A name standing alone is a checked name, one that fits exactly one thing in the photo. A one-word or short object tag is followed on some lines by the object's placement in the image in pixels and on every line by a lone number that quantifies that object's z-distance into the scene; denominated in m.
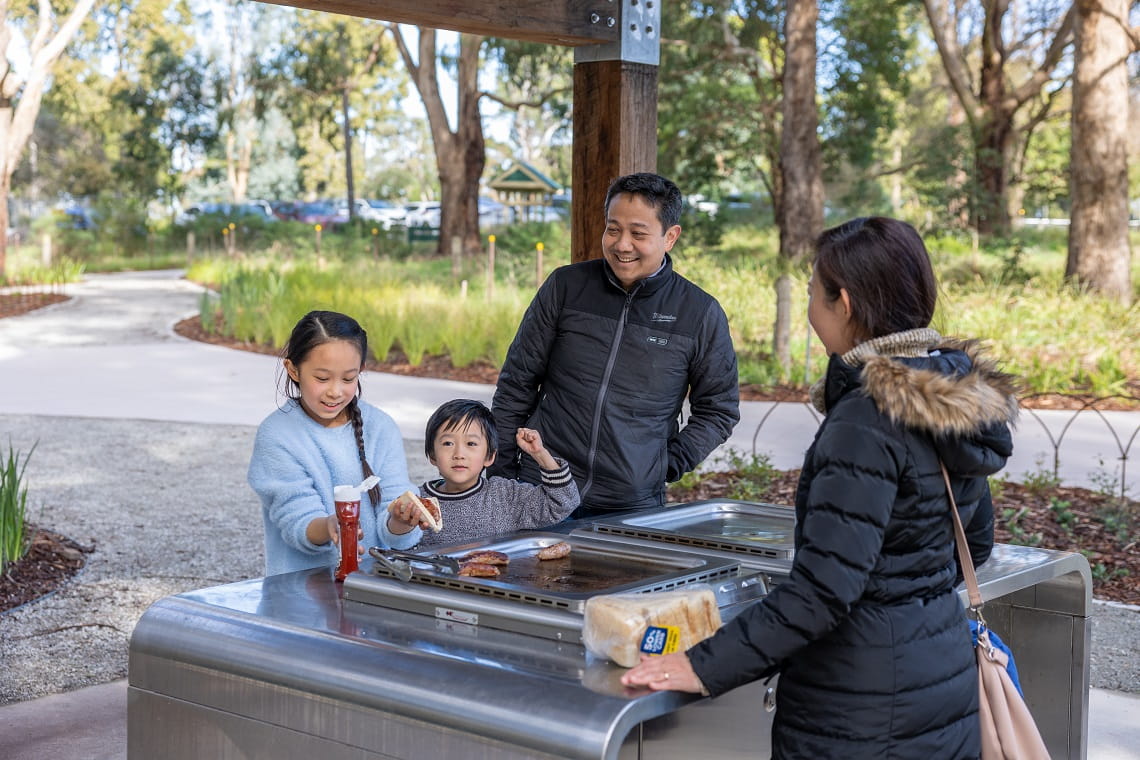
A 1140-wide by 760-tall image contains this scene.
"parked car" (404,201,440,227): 50.06
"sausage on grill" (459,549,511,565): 2.52
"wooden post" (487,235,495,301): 15.54
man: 3.59
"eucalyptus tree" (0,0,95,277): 22.94
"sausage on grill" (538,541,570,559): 2.67
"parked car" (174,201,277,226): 39.76
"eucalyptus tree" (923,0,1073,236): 22.69
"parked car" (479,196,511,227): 48.99
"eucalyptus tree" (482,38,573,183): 27.12
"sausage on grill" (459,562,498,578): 2.43
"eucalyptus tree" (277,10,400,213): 31.45
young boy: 3.29
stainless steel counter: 1.91
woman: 1.97
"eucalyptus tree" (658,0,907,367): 24.88
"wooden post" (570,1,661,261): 4.41
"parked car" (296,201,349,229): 44.49
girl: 2.81
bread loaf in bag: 2.01
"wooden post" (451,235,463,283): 20.67
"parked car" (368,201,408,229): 55.60
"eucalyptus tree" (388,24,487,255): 25.73
